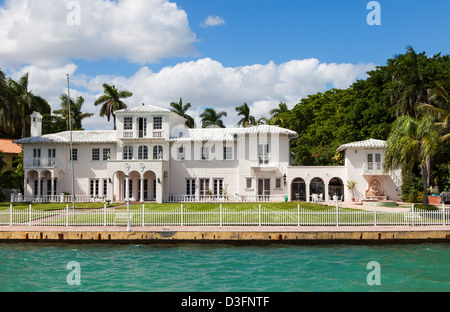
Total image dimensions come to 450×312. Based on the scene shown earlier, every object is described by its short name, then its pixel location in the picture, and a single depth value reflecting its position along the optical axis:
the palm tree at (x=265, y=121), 55.42
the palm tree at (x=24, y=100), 51.44
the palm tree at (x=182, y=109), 56.75
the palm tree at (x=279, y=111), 56.25
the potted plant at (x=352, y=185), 34.44
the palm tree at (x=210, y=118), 56.94
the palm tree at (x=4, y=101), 36.45
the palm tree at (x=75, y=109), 55.22
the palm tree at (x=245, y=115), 57.91
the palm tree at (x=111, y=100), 50.16
